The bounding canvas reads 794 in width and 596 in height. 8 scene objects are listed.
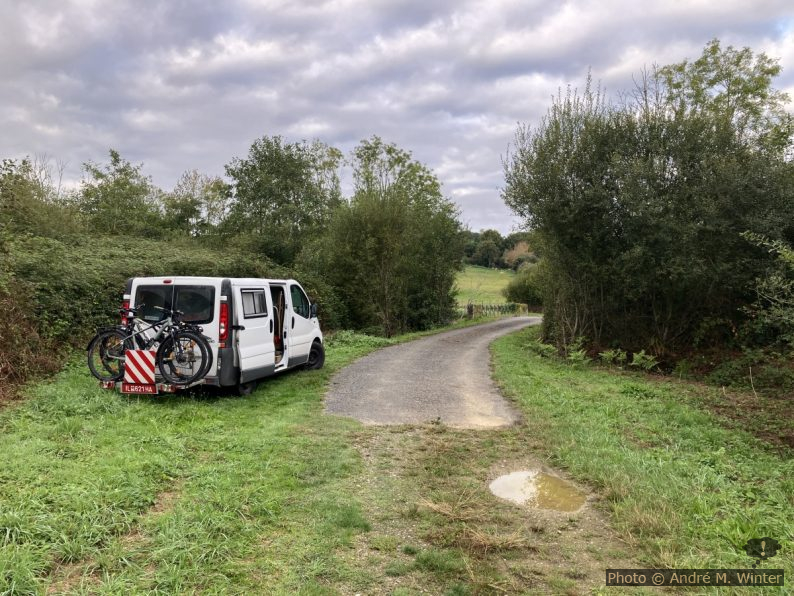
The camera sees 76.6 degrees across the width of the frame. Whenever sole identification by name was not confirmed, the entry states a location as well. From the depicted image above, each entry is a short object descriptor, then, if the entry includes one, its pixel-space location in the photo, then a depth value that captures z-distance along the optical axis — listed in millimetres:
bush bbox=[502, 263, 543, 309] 48875
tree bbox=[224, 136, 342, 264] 28359
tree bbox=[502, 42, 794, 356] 11641
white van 7512
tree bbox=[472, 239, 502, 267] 72500
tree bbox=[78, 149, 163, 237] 24281
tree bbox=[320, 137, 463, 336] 21188
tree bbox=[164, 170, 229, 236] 31094
